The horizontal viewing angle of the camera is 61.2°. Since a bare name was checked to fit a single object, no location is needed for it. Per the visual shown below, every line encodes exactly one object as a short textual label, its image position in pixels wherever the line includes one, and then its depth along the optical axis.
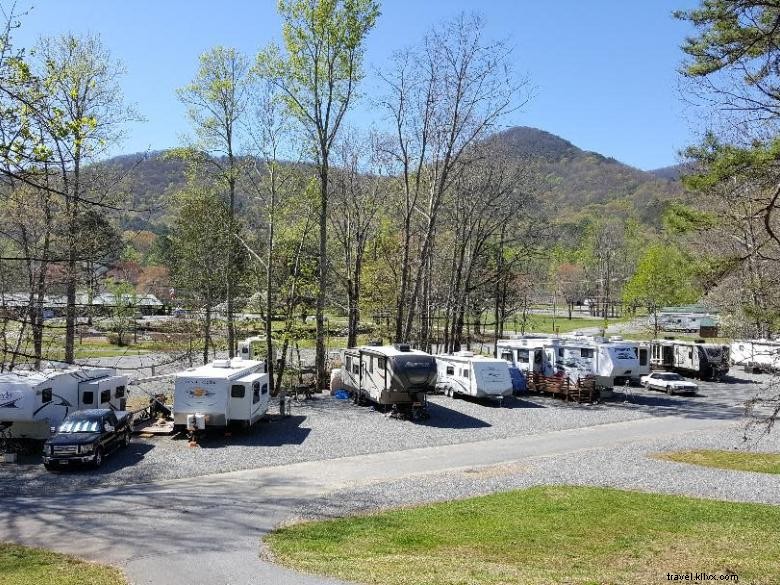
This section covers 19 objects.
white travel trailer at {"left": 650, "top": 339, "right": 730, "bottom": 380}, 38.09
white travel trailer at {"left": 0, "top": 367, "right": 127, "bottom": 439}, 19.55
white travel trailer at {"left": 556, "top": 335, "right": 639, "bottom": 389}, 31.52
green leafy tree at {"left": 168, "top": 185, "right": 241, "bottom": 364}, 39.06
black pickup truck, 17.73
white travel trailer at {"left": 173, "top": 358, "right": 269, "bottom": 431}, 21.38
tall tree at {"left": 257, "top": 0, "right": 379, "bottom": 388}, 30.80
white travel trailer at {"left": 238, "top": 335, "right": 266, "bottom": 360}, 27.26
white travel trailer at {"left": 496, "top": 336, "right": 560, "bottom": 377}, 33.03
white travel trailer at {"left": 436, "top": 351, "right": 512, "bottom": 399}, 28.97
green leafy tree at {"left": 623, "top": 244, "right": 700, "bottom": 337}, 56.47
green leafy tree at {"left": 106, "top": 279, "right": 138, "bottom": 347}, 44.37
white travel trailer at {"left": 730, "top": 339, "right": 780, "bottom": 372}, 37.25
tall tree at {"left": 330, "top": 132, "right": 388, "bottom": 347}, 38.59
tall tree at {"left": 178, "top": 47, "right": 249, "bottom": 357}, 32.12
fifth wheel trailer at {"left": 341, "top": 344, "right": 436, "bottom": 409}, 25.22
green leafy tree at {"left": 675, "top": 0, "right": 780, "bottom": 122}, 12.43
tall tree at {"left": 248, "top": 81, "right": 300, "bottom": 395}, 30.52
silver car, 32.75
